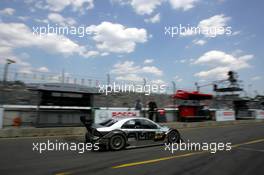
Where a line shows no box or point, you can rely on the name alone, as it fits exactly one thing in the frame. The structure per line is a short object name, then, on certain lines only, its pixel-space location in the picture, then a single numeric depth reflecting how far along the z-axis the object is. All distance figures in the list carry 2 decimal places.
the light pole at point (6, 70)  14.44
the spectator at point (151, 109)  17.95
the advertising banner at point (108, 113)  14.84
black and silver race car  8.97
